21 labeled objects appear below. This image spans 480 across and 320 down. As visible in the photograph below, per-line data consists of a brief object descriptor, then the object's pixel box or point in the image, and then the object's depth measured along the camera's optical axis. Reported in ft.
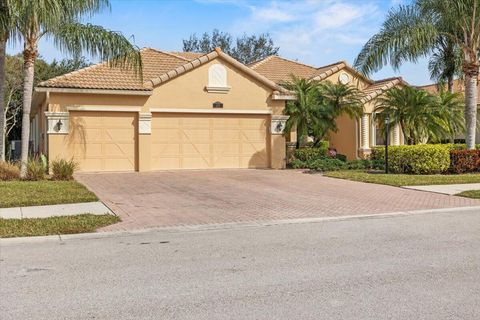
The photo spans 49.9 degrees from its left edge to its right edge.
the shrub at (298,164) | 74.13
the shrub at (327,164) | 69.36
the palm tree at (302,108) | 74.49
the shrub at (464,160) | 61.26
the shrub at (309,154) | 75.61
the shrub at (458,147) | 65.55
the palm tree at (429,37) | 59.67
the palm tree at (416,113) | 69.00
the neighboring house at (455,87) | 91.00
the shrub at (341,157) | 75.91
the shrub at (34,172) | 52.39
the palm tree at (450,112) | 71.05
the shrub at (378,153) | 68.13
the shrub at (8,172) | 51.83
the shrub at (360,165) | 70.89
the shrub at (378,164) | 67.61
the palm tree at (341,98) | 76.74
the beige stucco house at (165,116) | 64.59
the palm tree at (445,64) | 85.31
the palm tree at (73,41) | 50.75
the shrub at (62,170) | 53.98
